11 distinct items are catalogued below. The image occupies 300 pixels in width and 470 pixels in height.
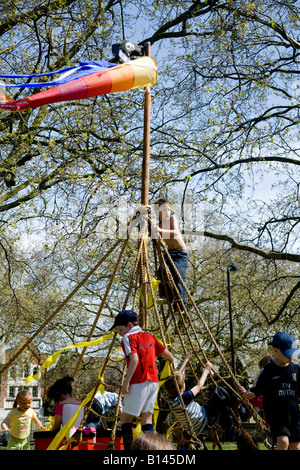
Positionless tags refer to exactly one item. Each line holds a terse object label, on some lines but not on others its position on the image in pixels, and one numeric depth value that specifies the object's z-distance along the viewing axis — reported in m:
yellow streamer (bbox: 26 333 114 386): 5.05
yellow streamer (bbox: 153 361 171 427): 4.78
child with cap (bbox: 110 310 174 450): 4.10
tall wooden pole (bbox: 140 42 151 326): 4.98
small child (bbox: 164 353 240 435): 4.88
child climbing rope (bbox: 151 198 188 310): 5.42
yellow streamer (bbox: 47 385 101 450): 4.45
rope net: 4.51
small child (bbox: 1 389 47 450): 6.70
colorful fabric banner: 4.96
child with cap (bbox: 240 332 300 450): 4.14
